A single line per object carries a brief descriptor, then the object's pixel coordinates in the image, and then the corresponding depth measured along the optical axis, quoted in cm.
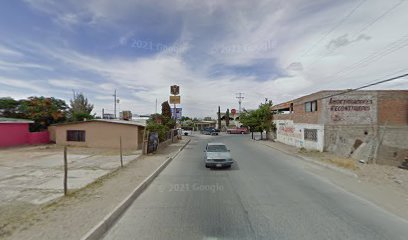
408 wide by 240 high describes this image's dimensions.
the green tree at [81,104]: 6386
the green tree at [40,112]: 3578
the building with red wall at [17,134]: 2888
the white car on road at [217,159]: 1490
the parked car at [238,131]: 6831
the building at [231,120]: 9102
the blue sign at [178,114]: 4633
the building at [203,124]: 9300
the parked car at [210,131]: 6375
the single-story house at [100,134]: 2775
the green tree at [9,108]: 3672
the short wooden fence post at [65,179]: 871
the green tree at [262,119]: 4025
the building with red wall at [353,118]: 2094
